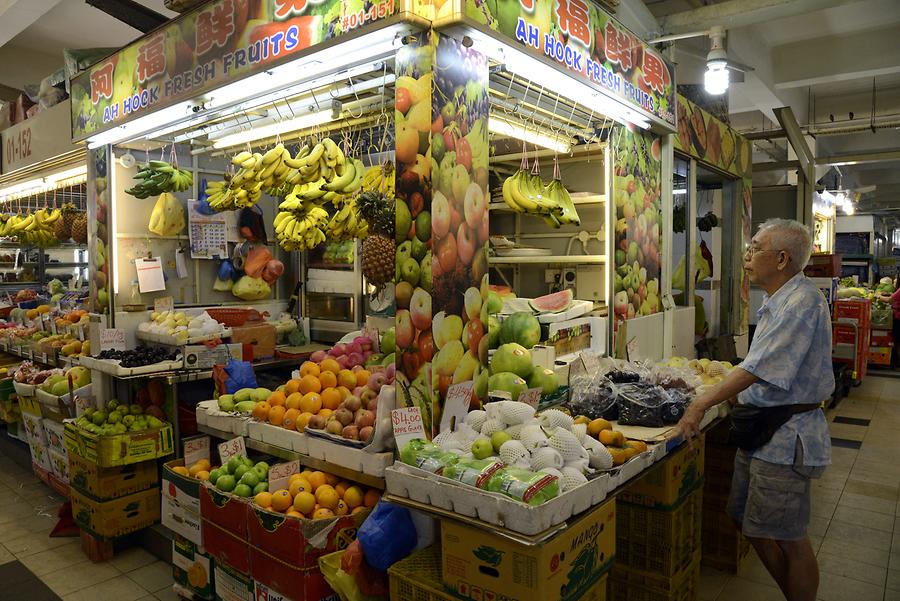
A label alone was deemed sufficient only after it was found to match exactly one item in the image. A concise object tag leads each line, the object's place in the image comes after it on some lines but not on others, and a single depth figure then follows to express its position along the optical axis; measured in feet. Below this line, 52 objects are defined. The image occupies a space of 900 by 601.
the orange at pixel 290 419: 10.39
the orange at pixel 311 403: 10.53
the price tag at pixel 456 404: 8.71
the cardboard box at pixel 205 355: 13.98
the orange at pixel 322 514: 8.87
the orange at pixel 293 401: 10.69
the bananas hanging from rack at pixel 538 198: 12.25
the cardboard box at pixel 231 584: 9.67
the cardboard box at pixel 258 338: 16.40
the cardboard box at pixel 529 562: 6.47
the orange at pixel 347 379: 11.23
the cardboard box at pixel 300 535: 8.56
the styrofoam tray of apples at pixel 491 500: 6.42
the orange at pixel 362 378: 11.30
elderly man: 9.21
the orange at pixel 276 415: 10.66
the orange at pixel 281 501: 9.12
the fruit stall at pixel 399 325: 8.08
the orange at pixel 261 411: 10.96
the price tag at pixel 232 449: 10.73
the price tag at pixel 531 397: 9.92
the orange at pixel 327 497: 9.04
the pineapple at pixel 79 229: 21.16
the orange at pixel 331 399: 10.66
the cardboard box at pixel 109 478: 13.00
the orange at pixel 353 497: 9.21
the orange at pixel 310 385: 10.94
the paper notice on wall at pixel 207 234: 18.62
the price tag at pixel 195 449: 11.62
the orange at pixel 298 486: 9.32
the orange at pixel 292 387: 11.17
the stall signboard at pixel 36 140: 17.17
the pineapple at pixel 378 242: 10.82
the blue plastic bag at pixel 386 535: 8.14
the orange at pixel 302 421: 10.19
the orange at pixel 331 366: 11.64
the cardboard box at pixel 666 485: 9.65
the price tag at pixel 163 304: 16.85
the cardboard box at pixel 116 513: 12.96
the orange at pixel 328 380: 11.10
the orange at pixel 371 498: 9.32
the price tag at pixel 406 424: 8.12
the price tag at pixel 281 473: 9.65
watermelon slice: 13.52
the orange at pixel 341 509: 9.05
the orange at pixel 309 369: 11.43
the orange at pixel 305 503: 9.01
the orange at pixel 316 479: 9.51
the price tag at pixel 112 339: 15.25
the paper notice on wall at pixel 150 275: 17.13
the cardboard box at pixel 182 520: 10.78
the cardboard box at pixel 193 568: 10.78
